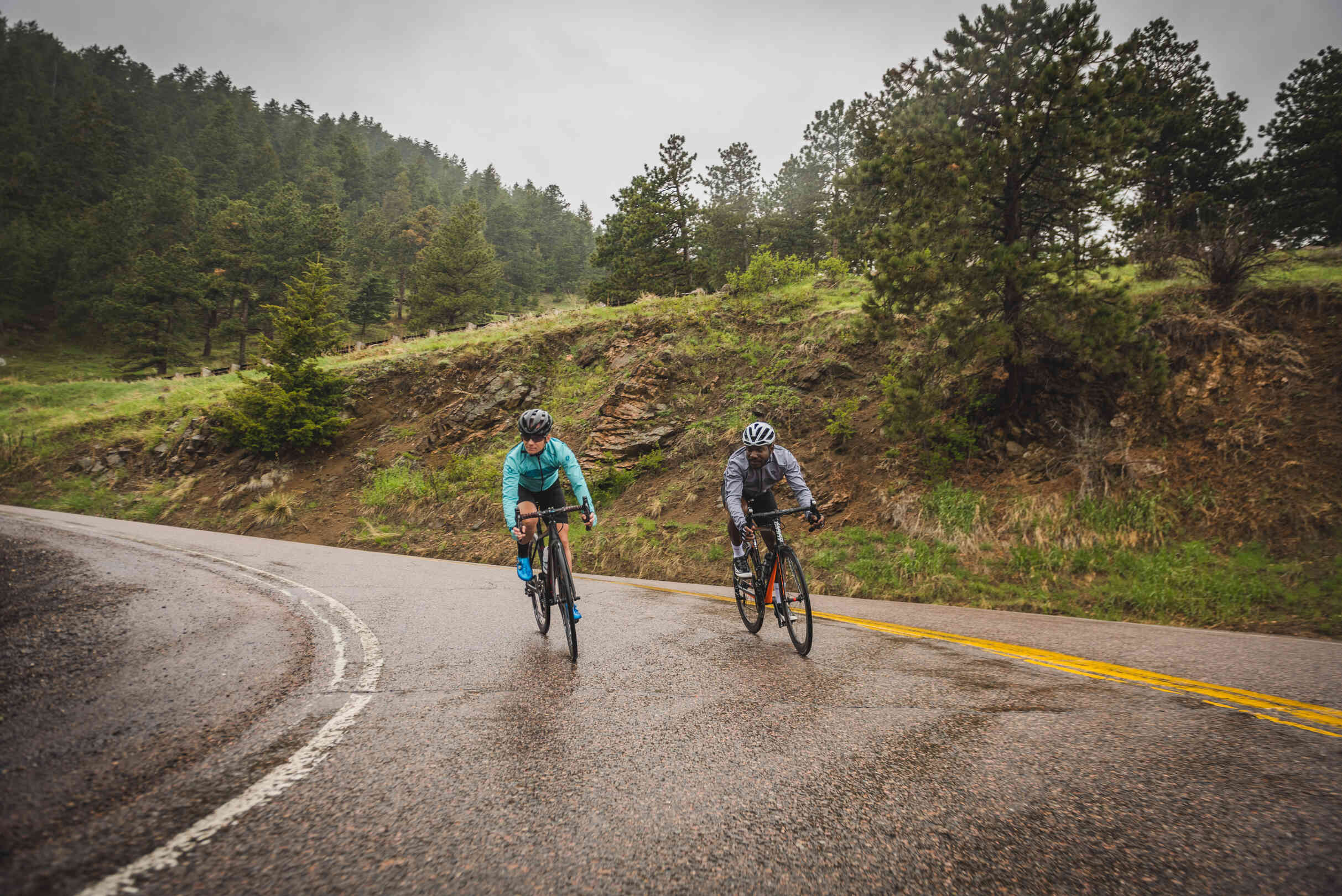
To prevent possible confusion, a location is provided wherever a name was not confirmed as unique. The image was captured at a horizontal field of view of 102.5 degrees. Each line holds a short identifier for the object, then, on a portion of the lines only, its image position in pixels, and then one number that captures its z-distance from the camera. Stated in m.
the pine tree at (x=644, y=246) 26.92
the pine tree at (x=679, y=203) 27.08
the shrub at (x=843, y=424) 12.94
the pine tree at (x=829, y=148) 35.22
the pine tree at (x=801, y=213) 33.66
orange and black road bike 5.01
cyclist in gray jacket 5.60
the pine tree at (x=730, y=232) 32.00
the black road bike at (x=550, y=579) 4.83
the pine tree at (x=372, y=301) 47.62
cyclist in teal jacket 5.50
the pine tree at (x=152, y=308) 39.62
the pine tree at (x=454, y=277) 39.59
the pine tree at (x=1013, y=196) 8.88
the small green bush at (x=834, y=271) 19.59
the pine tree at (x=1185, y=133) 15.01
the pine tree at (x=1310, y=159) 14.95
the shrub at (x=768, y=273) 19.55
